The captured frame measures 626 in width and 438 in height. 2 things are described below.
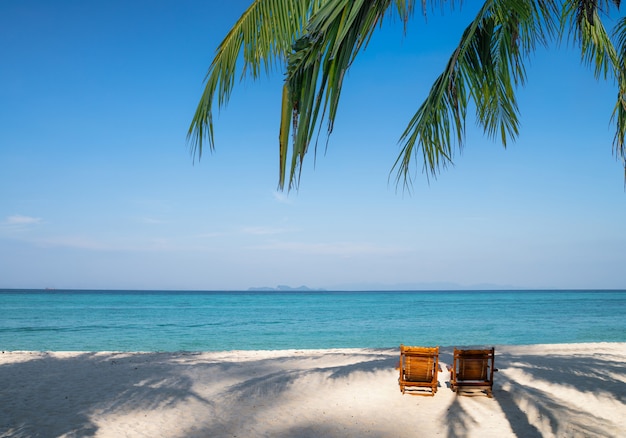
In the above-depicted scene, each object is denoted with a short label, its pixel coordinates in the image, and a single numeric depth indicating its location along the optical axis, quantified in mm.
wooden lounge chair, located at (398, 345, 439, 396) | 7746
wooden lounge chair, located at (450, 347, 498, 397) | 7652
